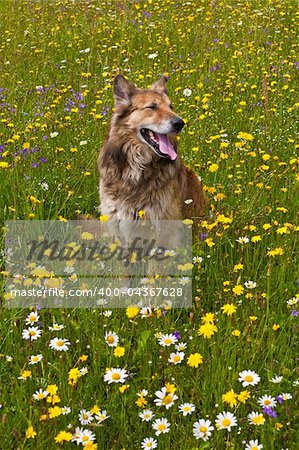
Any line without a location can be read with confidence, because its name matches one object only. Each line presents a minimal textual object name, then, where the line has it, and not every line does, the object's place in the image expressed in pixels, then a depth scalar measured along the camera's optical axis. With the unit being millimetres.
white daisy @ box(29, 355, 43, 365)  2639
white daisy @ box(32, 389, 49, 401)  2451
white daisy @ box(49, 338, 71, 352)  2734
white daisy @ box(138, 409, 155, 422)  2457
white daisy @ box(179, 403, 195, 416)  2377
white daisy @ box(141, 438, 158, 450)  2346
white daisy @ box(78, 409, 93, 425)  2359
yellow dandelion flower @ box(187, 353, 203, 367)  2529
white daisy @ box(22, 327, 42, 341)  2805
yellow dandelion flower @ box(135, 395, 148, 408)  2465
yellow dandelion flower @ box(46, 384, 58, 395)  2423
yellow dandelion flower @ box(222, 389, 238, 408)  2311
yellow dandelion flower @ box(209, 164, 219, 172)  4098
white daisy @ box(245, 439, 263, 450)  2205
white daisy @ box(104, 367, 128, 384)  2521
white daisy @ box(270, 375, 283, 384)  2453
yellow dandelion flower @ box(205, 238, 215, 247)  3461
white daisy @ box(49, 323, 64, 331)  2840
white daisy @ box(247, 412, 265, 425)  2266
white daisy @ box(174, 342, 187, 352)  2760
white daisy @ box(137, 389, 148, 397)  2480
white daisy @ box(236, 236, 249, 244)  3591
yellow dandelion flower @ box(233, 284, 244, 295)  2999
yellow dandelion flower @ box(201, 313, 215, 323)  2777
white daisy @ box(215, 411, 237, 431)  2281
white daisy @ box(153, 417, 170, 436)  2318
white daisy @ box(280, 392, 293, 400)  2410
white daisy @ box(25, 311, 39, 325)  2970
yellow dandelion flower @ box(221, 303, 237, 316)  2820
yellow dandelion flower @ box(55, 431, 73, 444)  2195
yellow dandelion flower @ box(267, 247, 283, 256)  3287
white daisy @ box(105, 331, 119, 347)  2749
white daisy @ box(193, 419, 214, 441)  2279
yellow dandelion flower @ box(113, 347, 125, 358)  2664
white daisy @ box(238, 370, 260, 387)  2439
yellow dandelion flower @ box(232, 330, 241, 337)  2674
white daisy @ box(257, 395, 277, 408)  2344
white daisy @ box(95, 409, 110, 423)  2360
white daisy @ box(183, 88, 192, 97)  6082
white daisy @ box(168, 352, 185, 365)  2619
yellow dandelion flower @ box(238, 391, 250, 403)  2309
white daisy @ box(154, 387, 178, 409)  2377
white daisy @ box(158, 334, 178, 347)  2779
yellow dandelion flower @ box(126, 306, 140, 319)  2889
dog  4461
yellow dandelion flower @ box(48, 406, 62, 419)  2295
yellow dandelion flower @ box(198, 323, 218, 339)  2621
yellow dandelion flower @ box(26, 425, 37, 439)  2203
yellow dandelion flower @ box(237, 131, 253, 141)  4520
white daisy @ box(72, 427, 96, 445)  2262
